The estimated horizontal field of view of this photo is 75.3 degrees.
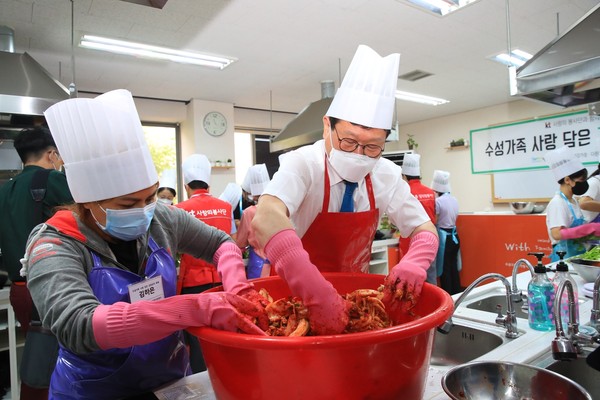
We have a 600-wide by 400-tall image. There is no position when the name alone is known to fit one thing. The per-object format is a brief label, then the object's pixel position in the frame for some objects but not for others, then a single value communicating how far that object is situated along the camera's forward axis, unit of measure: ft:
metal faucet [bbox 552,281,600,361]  3.62
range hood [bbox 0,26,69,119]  9.68
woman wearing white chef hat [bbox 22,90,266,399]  2.82
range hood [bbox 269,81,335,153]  15.52
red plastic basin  2.25
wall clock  20.76
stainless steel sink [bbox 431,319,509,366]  5.10
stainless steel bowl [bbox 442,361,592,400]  3.02
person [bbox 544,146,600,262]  10.22
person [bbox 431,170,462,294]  17.31
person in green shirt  6.99
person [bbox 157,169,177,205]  15.85
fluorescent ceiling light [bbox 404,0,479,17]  10.72
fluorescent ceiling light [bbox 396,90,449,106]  21.09
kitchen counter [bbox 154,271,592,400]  3.38
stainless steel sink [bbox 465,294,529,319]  6.67
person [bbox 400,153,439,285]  15.72
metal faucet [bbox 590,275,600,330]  4.79
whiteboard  22.33
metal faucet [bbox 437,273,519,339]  4.55
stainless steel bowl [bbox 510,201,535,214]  17.63
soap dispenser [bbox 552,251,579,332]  4.81
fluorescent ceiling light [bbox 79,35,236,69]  12.76
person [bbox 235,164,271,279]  11.60
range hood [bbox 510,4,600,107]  6.77
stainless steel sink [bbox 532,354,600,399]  4.31
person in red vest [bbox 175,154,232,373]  9.22
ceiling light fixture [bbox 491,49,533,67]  15.50
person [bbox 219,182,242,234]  15.35
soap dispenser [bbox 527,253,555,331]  4.90
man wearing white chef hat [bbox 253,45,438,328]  3.75
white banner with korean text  20.95
